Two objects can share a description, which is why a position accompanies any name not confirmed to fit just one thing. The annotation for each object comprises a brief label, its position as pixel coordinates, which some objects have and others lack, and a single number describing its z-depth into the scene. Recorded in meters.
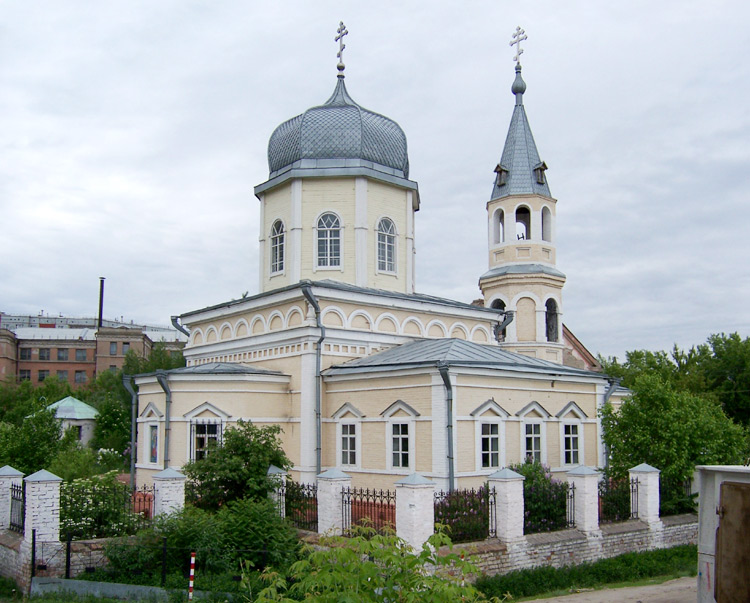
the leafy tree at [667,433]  15.53
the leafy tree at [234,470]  14.22
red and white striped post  10.31
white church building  16.02
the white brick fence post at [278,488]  14.00
